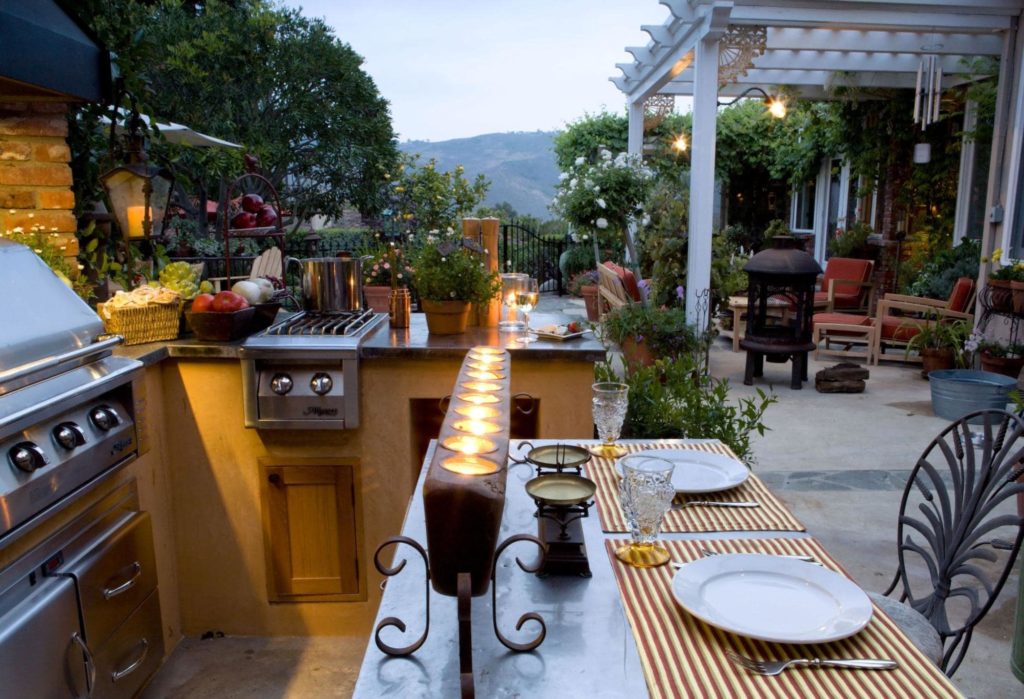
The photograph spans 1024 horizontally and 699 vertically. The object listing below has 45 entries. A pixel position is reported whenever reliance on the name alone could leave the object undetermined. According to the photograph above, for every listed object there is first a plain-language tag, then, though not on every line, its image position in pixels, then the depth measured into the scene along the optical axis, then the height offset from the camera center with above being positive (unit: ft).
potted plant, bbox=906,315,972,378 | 22.29 -3.55
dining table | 3.42 -2.02
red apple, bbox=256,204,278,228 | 11.34 +0.17
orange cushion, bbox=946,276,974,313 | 23.08 -2.14
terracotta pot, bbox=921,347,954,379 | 22.54 -3.98
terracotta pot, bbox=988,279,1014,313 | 20.45 -1.94
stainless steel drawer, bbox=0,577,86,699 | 5.59 -3.21
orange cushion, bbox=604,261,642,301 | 24.00 -1.75
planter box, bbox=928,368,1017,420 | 17.54 -3.92
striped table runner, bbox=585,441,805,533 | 5.24 -2.05
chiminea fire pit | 20.68 -2.22
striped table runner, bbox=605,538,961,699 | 3.45 -2.09
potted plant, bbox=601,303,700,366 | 20.89 -2.94
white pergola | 21.12 +5.63
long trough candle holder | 3.23 -1.29
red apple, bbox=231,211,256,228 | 11.01 +0.11
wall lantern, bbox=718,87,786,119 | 25.30 +3.97
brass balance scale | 4.38 -1.78
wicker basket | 8.95 -1.12
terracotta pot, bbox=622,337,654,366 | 21.27 -3.55
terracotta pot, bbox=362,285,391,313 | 13.05 -1.17
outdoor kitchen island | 9.27 -3.10
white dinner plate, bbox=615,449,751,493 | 5.78 -1.96
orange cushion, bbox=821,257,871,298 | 30.40 -1.91
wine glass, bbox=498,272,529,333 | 9.59 -0.79
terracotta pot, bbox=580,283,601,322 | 31.42 -3.13
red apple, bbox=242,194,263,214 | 11.45 +0.36
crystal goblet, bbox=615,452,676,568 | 4.55 -1.70
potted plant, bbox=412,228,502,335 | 9.55 -0.68
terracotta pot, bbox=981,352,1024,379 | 20.22 -3.77
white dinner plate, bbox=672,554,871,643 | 3.90 -2.04
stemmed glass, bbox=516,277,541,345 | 9.48 -0.88
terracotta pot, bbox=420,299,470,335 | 9.66 -1.11
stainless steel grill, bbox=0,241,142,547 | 5.71 -1.39
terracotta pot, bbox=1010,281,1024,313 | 19.83 -1.87
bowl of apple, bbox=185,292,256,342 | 9.07 -1.05
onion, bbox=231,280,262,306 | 9.89 -0.81
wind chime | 23.58 +4.32
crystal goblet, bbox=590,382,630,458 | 6.29 -1.52
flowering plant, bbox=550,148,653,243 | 26.32 +1.18
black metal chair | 5.76 -2.49
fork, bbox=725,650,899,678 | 3.60 -2.09
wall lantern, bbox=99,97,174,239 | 9.55 +0.52
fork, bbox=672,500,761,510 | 5.59 -2.04
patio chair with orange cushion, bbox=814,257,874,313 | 30.09 -2.28
